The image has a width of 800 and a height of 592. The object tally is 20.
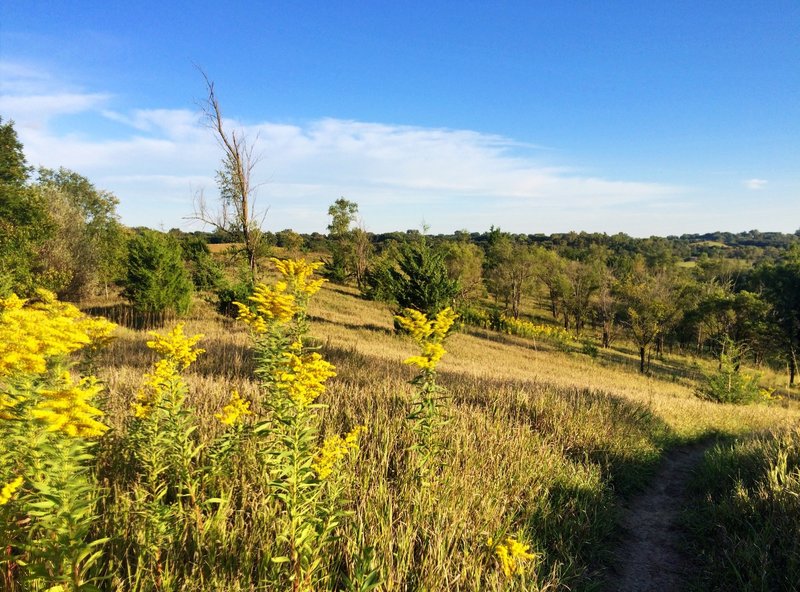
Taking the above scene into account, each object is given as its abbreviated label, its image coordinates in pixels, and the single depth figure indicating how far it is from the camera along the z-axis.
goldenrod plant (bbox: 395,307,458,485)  3.75
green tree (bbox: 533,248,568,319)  46.12
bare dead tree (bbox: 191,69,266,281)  16.67
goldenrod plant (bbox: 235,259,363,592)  2.33
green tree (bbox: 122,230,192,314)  17.05
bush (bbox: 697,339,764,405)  14.30
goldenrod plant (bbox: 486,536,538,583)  2.55
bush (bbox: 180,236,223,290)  26.47
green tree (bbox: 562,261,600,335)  42.81
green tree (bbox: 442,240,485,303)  47.97
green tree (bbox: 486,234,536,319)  47.12
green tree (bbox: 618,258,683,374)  27.00
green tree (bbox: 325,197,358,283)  46.41
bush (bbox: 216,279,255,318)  17.94
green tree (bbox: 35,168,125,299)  24.07
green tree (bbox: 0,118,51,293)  18.72
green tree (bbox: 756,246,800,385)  29.12
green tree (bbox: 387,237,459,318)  20.61
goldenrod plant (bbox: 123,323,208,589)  2.40
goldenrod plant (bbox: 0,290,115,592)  1.79
